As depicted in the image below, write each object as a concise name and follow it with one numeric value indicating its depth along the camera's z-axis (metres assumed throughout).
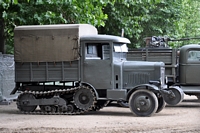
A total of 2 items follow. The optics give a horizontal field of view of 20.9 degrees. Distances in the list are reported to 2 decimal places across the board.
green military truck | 20.69
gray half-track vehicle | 16.91
